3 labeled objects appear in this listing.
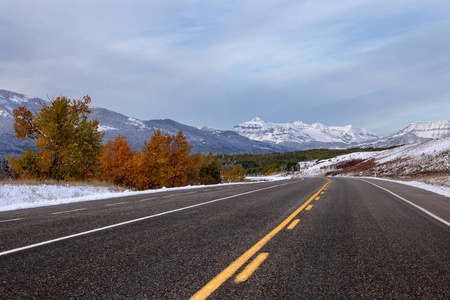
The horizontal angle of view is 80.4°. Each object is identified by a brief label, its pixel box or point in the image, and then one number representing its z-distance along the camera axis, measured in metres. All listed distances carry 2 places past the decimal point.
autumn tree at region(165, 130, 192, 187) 47.00
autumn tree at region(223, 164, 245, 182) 83.43
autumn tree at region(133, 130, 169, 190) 39.81
